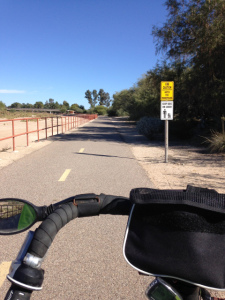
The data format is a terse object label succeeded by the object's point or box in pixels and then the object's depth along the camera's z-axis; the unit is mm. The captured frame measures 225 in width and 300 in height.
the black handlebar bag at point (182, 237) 990
